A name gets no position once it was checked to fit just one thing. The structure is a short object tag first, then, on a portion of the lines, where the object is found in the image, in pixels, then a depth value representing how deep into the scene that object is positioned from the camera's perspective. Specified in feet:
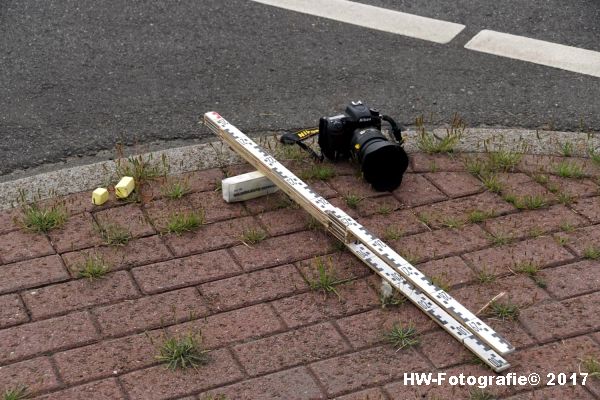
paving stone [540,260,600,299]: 12.52
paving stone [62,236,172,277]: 12.82
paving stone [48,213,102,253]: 13.17
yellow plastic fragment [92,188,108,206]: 13.94
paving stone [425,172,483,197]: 14.67
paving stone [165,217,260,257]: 13.23
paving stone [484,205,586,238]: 13.73
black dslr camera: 14.19
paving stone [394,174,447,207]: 14.40
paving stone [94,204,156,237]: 13.55
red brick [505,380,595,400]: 10.83
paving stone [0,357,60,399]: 10.80
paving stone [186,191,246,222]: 13.96
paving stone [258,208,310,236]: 13.66
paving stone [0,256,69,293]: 12.40
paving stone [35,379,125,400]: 10.68
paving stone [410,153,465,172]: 15.24
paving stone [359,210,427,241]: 13.61
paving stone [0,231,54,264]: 12.93
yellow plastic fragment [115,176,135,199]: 14.07
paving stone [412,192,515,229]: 13.93
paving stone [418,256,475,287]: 12.67
